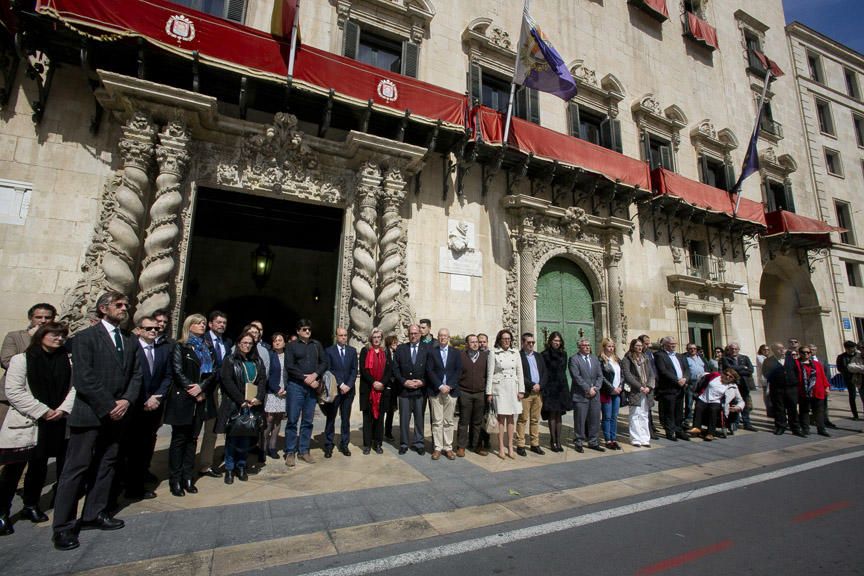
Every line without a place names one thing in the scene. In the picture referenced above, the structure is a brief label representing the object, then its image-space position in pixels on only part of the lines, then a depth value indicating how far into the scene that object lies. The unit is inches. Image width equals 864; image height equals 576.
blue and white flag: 446.3
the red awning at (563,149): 441.1
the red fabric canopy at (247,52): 286.2
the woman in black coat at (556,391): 269.4
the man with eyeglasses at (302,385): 226.0
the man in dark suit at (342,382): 236.5
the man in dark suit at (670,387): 305.4
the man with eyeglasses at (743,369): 352.5
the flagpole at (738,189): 628.3
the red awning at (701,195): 556.4
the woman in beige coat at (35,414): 137.3
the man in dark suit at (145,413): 165.6
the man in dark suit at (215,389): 197.0
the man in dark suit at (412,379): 247.3
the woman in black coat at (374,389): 246.7
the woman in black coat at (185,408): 171.9
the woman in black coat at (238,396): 189.2
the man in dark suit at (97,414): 130.6
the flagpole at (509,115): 437.9
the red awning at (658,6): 679.1
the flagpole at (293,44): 329.7
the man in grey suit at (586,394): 273.1
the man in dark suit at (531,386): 265.7
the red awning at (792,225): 695.7
